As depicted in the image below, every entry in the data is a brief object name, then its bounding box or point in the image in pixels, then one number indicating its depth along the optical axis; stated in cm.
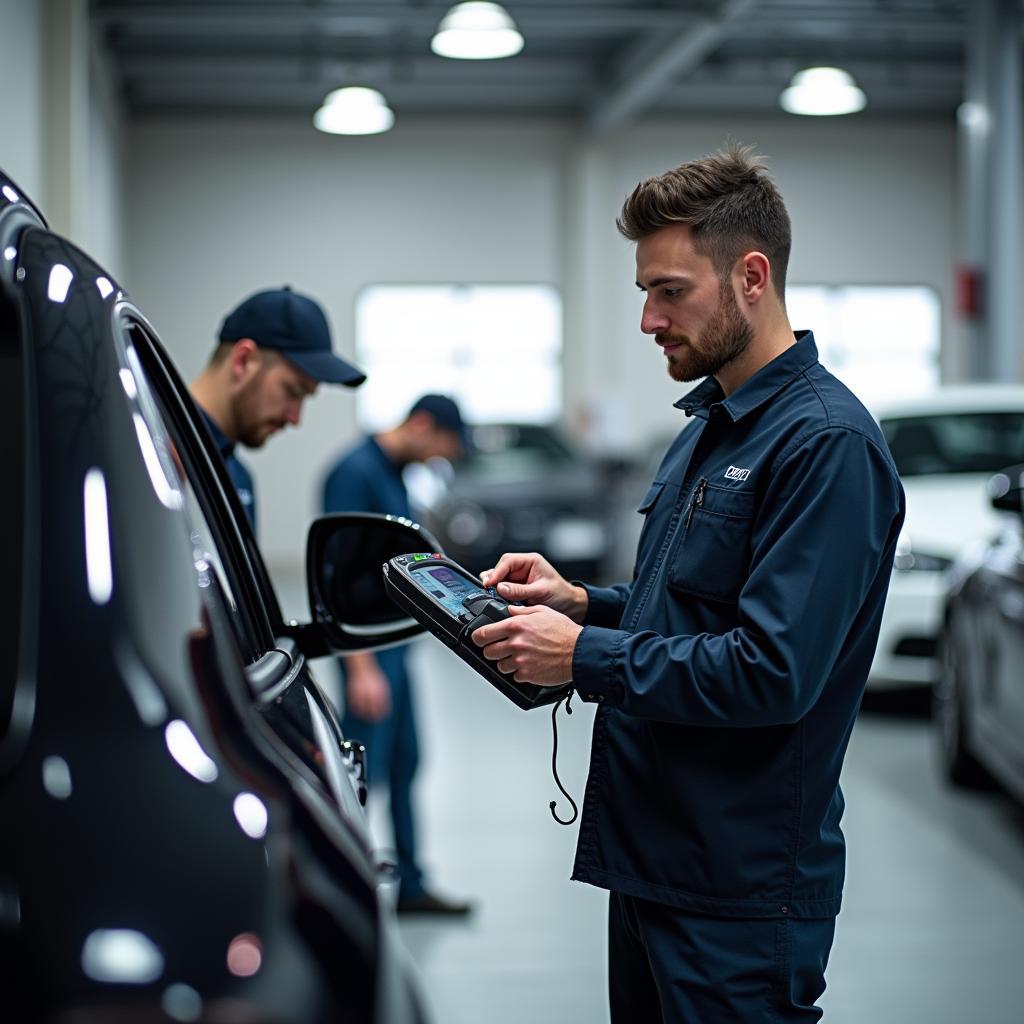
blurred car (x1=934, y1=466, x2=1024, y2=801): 528
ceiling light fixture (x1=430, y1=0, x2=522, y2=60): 974
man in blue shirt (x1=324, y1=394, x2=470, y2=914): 488
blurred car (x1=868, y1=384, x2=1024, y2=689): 743
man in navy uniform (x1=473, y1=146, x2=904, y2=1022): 189
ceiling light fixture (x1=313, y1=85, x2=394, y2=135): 1307
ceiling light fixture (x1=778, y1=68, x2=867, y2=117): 1302
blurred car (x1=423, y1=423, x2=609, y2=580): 1288
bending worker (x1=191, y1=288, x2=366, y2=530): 333
